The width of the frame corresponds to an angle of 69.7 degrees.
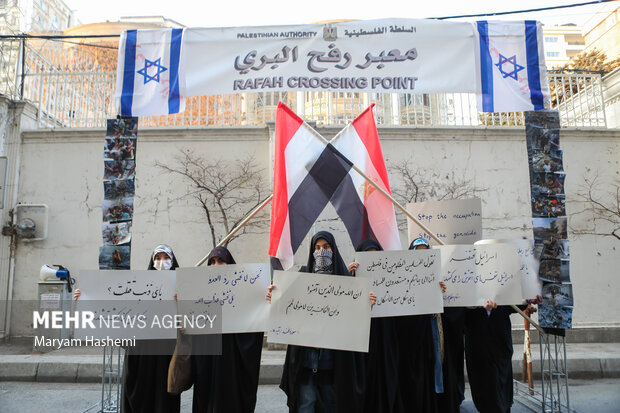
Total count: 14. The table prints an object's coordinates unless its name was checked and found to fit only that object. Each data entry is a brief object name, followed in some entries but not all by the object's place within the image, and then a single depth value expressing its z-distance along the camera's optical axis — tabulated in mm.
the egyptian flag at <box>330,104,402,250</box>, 4465
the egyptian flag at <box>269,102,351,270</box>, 4031
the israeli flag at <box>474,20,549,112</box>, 4816
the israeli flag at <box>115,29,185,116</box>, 4848
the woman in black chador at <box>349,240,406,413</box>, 3785
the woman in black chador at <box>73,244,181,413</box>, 3750
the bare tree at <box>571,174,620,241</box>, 8609
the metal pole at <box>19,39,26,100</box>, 9260
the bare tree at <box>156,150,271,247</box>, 8534
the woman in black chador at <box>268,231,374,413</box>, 3551
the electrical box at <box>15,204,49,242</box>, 8430
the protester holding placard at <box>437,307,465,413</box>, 4020
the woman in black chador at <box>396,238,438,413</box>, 3934
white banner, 4844
